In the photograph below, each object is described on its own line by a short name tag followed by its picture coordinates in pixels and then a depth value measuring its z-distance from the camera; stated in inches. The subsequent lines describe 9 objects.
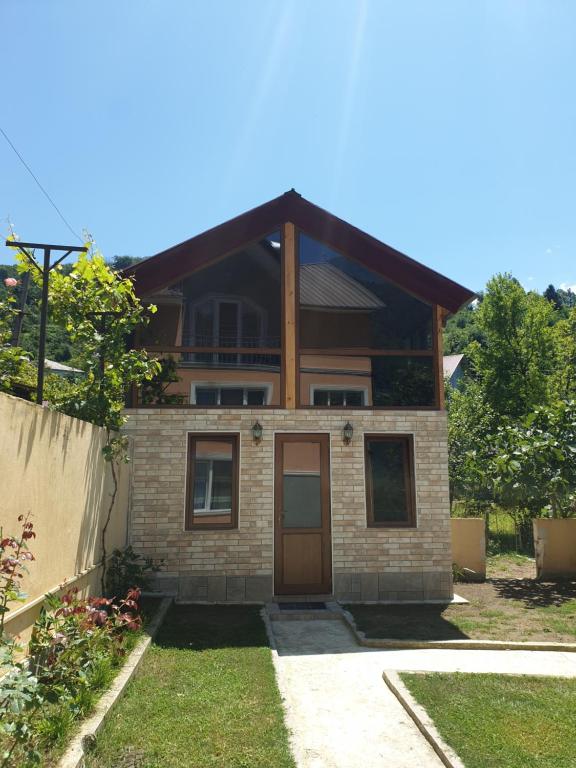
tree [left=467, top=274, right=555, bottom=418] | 1030.4
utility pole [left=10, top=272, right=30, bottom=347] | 523.3
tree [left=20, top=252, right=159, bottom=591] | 291.6
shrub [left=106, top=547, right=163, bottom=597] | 300.0
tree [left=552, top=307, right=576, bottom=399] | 1062.4
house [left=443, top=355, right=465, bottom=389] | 2021.7
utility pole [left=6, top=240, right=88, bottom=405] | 228.0
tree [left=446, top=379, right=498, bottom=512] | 517.6
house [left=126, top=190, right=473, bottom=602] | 352.8
